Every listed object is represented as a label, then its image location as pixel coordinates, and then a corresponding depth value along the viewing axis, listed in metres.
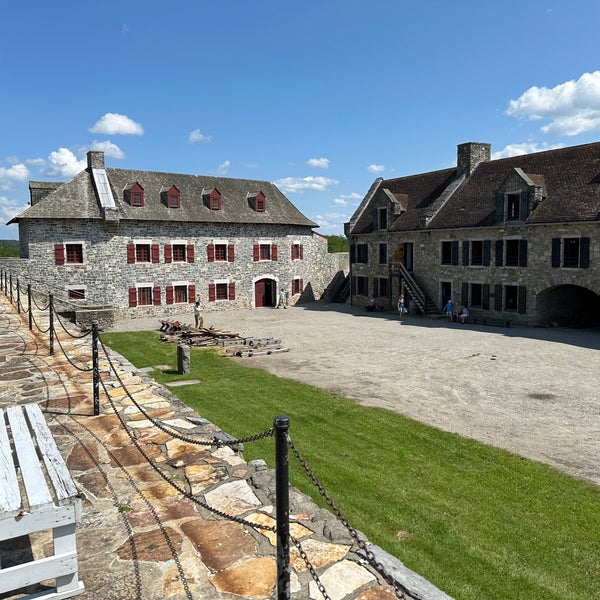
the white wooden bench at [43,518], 3.01
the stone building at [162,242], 28.09
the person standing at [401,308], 28.42
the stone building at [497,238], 22.72
